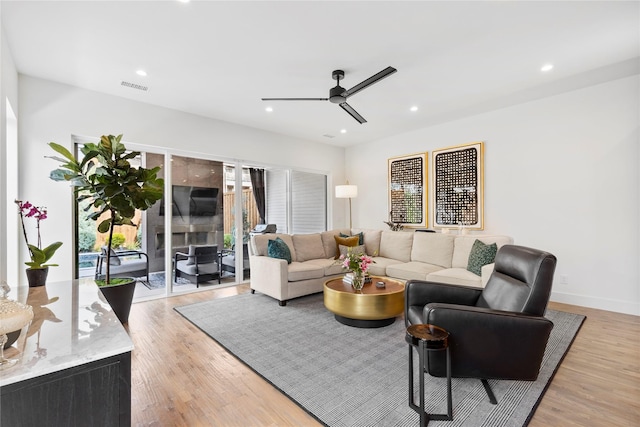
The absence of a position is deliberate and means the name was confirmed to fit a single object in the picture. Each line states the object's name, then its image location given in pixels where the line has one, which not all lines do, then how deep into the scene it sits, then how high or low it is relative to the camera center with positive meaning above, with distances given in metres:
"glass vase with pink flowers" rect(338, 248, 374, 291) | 3.29 -0.60
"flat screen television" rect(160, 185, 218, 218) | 4.69 +0.21
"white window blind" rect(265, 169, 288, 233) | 5.99 +0.33
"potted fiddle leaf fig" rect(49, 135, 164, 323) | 2.87 +0.29
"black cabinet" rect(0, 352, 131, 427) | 0.86 -0.58
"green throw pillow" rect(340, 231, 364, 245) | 5.32 -0.44
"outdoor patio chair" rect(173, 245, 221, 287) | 4.70 -0.80
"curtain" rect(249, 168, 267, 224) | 5.67 +0.51
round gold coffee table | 3.06 -0.96
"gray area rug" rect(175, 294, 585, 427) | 1.83 -1.23
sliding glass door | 4.40 -0.25
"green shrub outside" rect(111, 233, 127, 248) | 4.35 -0.38
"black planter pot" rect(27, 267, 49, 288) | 2.20 -0.47
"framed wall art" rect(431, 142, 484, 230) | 4.79 +0.46
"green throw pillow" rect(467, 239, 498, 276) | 3.67 -0.54
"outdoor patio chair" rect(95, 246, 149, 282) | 4.15 -0.75
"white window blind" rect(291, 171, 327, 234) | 6.36 +0.26
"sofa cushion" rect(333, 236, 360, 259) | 5.12 -0.48
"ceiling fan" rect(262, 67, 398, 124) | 2.73 +1.29
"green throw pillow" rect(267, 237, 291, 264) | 4.27 -0.53
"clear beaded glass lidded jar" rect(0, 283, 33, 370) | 0.89 -0.33
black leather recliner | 1.81 -0.75
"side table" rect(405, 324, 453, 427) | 1.69 -0.77
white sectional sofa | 3.94 -0.72
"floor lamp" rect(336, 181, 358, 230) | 5.94 +0.46
